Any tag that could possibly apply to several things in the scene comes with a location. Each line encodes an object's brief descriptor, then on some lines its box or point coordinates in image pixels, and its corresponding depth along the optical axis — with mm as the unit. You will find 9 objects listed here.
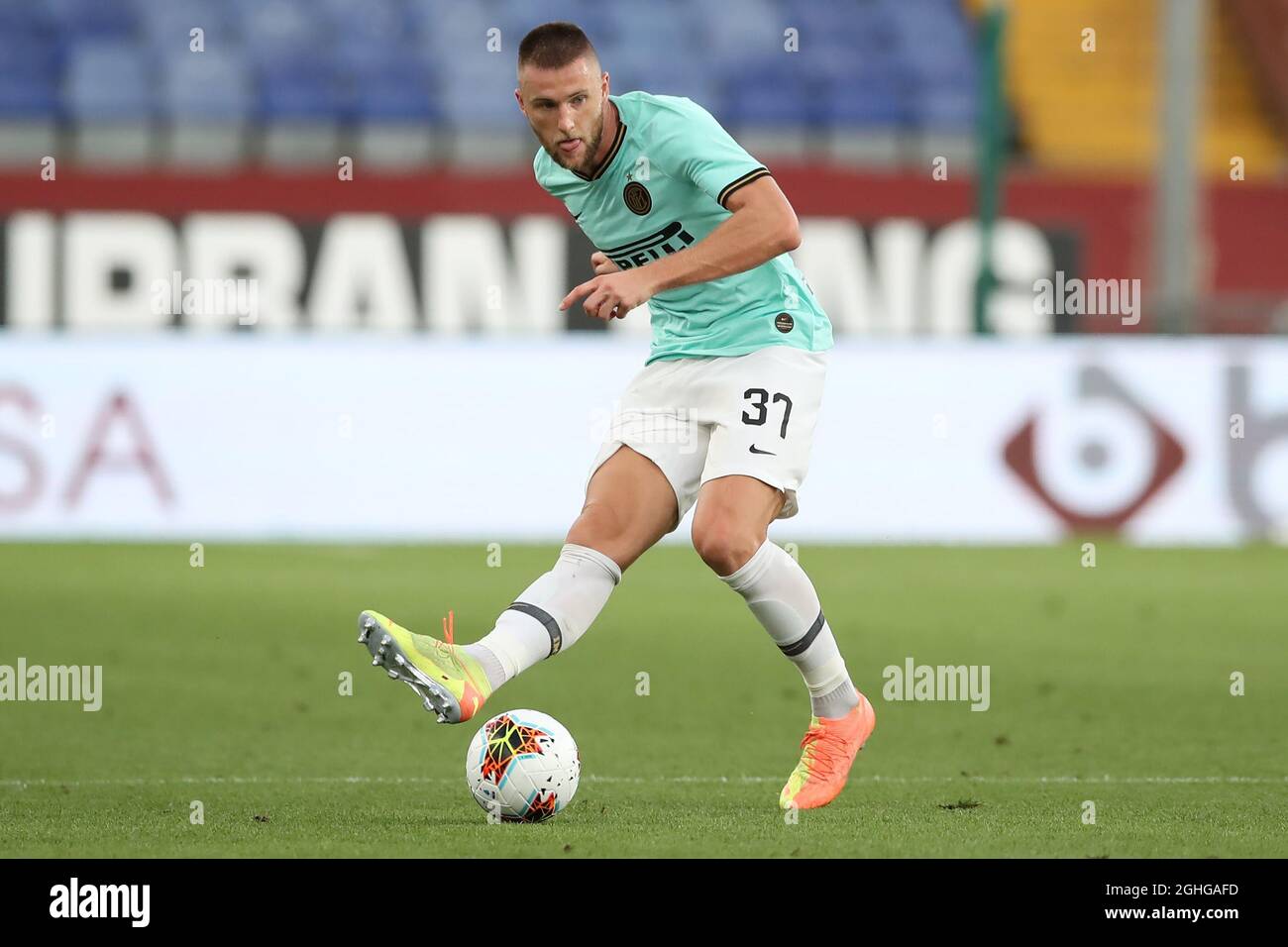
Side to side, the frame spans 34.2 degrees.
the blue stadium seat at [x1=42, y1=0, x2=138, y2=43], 21062
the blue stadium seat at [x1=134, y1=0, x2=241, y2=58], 21125
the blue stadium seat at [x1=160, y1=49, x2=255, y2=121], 19859
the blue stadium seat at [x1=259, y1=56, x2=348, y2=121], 20281
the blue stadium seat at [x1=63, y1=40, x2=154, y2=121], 19656
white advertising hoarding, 14008
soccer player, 5574
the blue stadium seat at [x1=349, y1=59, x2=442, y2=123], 20438
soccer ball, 5617
